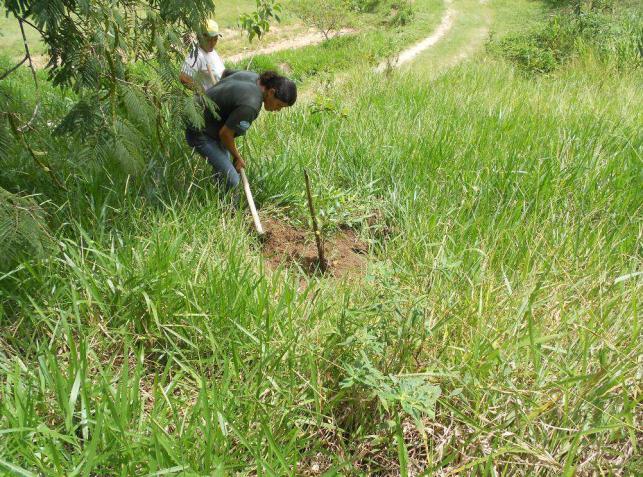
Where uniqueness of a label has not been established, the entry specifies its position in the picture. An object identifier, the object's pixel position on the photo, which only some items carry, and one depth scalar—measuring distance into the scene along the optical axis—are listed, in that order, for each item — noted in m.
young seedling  2.39
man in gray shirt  3.07
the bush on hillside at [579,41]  7.32
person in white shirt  4.25
